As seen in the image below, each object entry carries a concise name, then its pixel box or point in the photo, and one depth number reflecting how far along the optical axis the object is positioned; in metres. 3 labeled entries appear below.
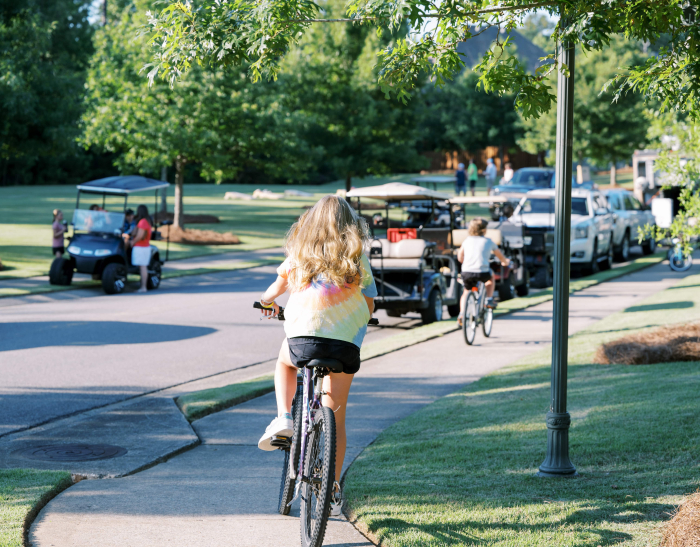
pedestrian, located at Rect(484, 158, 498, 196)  44.22
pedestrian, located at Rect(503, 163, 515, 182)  39.41
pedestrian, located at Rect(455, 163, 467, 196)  42.32
